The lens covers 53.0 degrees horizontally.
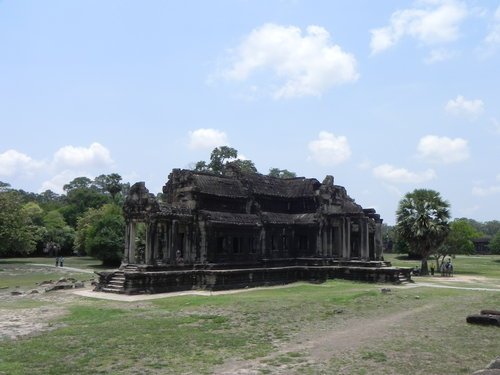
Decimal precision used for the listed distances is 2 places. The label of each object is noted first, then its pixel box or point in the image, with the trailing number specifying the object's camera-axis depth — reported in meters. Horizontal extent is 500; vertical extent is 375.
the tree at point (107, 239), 55.69
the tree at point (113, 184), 93.88
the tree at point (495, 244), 76.46
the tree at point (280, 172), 74.56
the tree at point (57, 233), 78.75
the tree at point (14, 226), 58.00
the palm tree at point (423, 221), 40.25
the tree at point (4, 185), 102.93
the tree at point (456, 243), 46.70
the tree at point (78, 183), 121.69
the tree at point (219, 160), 65.69
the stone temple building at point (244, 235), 29.00
